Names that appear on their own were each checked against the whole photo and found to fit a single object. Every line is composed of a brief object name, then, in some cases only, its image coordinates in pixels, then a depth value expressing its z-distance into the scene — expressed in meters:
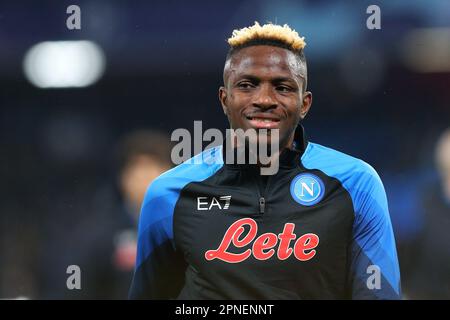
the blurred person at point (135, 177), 5.84
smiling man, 4.91
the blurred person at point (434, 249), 5.66
